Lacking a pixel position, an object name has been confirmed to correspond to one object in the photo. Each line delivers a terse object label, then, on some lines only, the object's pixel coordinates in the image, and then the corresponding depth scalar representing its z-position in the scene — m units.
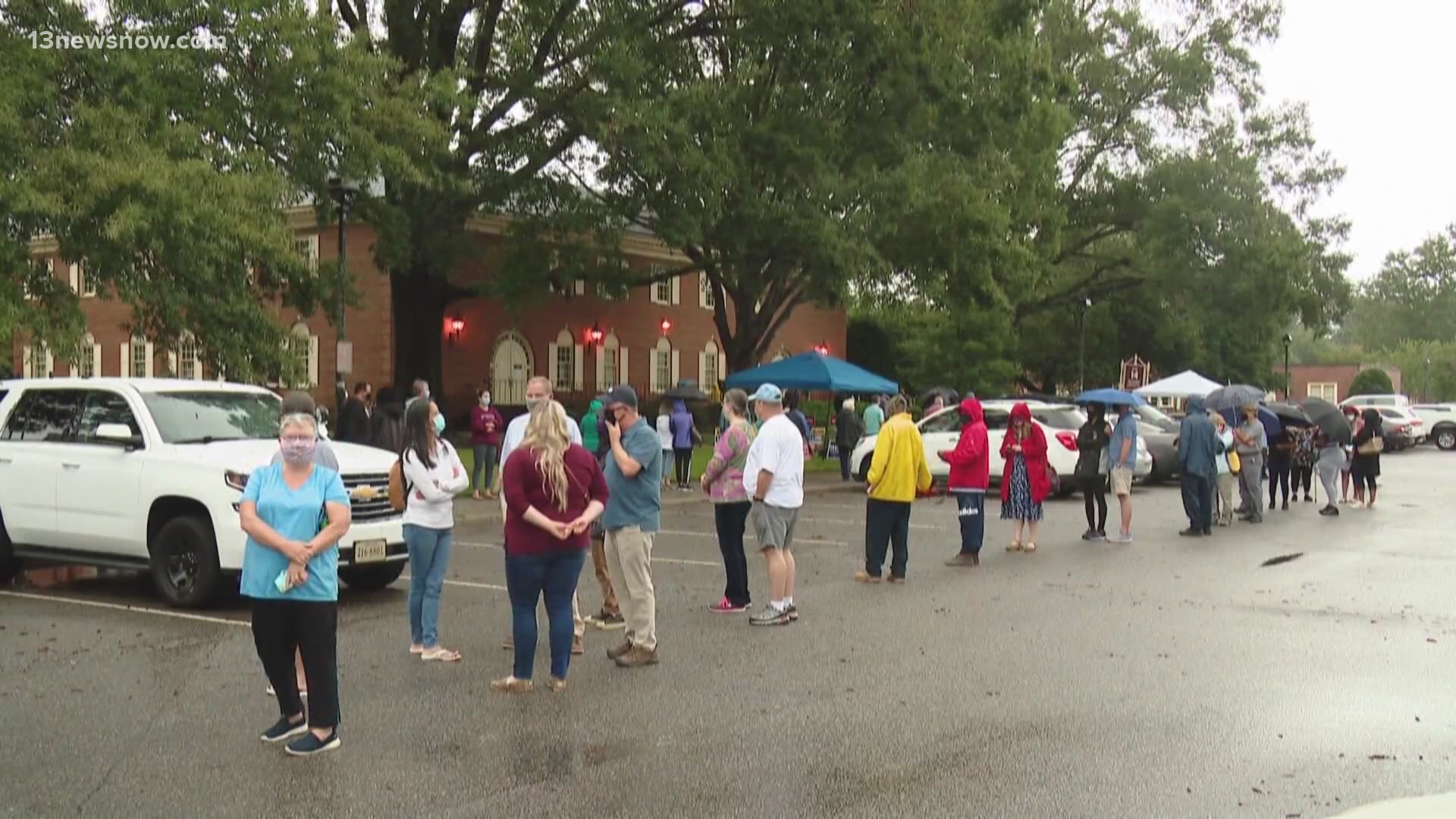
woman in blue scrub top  6.23
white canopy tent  39.78
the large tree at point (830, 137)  26.25
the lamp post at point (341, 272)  20.89
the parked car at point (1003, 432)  23.11
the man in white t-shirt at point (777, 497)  10.09
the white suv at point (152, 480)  10.54
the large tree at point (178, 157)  16.48
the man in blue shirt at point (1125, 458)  16.05
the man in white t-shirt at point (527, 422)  8.39
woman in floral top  10.28
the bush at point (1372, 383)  83.44
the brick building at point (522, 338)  41.84
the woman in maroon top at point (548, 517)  7.42
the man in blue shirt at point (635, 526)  8.51
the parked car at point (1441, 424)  46.56
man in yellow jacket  11.88
